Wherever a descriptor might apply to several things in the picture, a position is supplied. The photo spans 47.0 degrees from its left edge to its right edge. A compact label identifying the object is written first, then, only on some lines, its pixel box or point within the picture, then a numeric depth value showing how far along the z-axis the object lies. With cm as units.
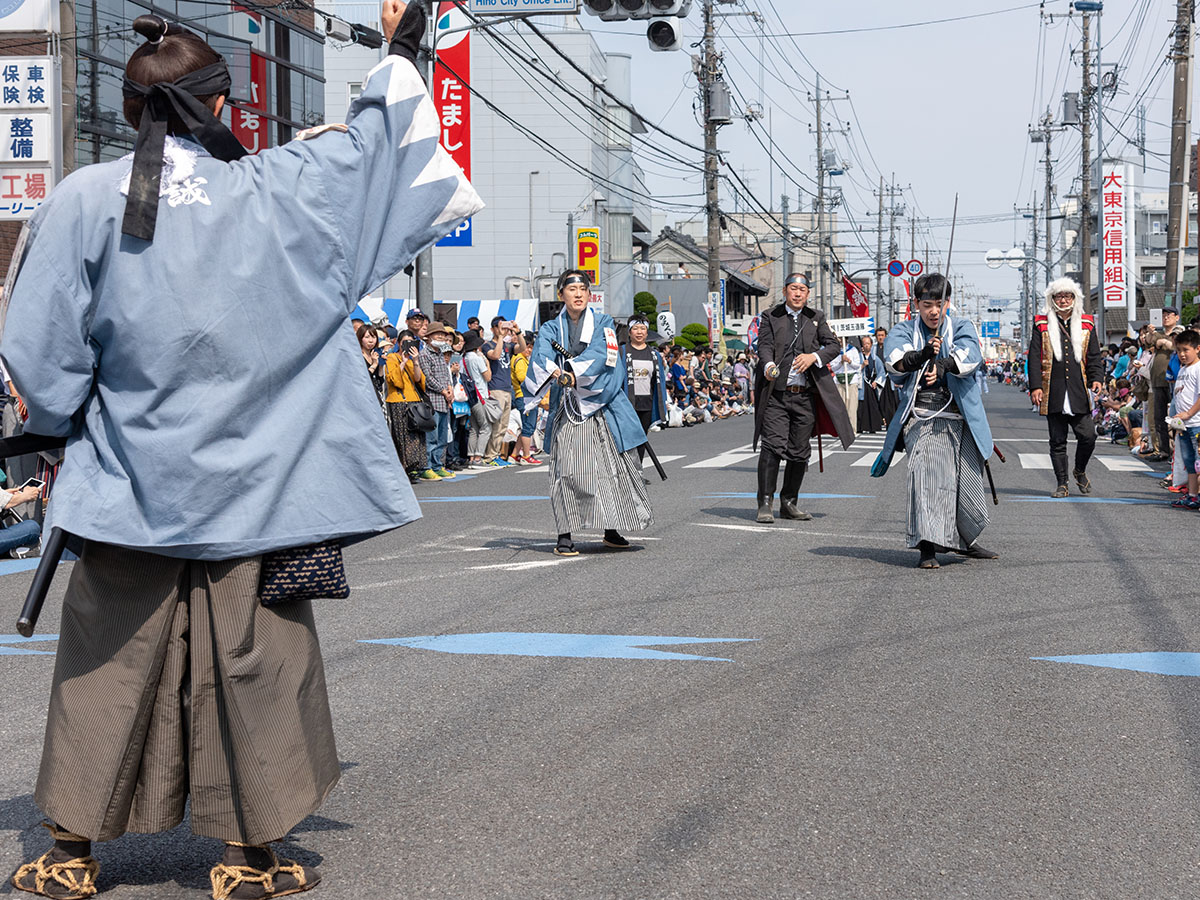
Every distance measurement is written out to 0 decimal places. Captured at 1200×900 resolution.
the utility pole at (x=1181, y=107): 2711
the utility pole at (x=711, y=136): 3469
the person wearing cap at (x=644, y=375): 1692
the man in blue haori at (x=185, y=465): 293
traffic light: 1441
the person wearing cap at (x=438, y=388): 1515
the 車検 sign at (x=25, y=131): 1519
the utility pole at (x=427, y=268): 1809
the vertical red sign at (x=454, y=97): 2131
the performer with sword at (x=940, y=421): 825
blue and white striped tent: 2938
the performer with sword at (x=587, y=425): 896
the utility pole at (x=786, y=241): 4811
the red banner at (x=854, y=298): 3634
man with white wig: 1290
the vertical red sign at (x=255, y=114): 2673
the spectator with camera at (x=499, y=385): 1742
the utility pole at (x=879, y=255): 7436
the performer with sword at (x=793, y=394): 1086
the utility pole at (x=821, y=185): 6012
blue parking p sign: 2527
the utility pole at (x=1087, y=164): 4341
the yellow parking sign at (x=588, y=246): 4275
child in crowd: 1199
